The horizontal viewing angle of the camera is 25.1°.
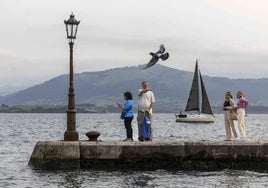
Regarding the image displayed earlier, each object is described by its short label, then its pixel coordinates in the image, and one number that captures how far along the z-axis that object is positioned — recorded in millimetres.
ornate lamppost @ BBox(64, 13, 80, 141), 22609
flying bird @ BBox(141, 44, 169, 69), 26258
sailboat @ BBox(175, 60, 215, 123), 100281
